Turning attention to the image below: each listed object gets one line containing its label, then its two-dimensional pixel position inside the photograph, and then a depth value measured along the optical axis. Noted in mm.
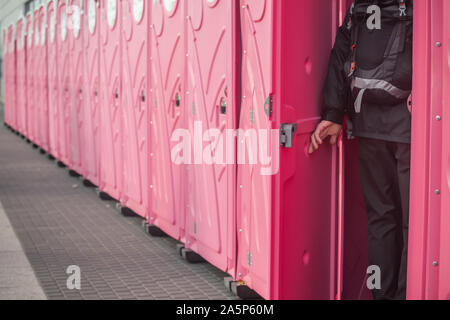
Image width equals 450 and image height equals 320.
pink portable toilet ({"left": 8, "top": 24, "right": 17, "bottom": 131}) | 18641
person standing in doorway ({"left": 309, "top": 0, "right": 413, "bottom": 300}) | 3518
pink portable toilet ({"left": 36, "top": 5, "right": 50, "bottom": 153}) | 13008
